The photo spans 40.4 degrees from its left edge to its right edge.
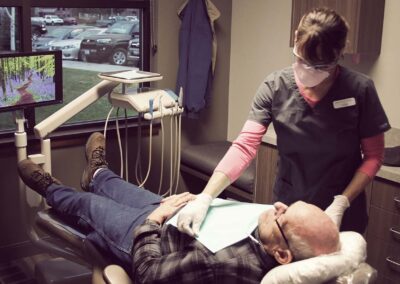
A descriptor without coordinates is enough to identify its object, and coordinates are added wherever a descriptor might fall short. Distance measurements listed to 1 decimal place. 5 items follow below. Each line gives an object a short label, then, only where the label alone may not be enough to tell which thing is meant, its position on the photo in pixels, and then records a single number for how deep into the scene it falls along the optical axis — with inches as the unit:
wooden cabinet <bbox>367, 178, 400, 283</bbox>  93.7
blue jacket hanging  135.4
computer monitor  98.8
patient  57.7
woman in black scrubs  65.0
